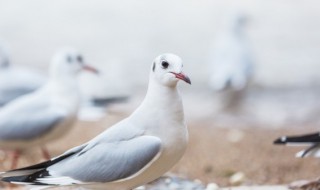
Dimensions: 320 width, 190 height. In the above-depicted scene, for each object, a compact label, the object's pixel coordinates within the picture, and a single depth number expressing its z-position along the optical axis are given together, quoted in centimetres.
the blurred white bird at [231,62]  1593
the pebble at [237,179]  938
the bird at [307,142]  805
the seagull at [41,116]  1005
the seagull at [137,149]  670
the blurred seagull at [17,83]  1253
